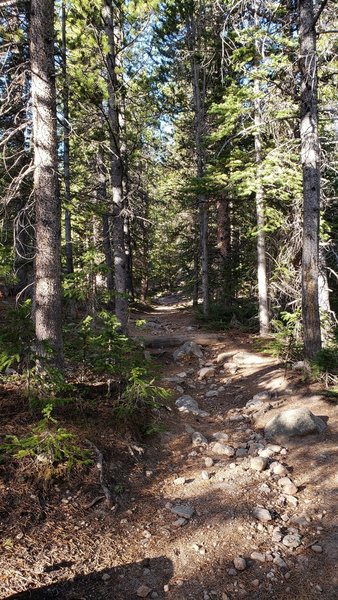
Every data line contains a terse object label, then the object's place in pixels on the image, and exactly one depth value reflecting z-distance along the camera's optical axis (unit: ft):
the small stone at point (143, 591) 10.75
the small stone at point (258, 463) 17.19
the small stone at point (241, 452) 18.92
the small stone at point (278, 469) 16.95
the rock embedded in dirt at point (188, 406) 25.68
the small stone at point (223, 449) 19.15
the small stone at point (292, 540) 12.49
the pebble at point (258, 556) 11.99
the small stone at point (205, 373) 34.35
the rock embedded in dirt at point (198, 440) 20.46
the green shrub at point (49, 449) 13.99
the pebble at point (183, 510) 14.29
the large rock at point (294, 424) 19.75
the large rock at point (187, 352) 39.99
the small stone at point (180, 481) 16.43
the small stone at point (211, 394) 29.63
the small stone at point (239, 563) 11.64
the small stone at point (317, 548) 12.21
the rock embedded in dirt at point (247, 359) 35.66
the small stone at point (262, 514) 13.72
